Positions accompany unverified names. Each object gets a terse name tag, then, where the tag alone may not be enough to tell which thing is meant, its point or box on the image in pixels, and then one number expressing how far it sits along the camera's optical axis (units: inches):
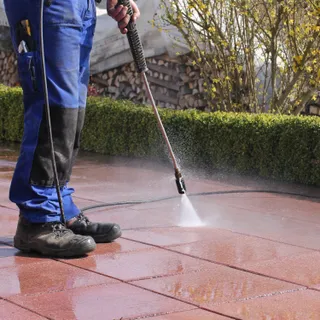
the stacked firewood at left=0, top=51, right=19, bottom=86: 738.4
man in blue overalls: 206.7
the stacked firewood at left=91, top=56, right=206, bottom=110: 579.0
